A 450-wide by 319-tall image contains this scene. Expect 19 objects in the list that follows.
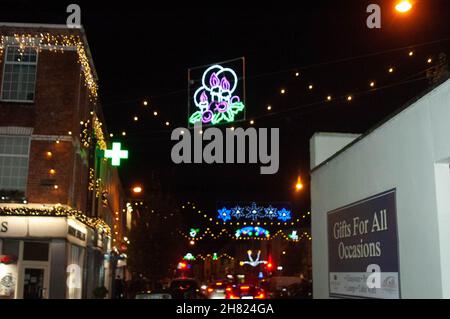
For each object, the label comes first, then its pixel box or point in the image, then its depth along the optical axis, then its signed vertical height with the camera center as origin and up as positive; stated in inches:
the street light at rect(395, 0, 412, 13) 316.2 +155.9
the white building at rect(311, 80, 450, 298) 286.0 +50.3
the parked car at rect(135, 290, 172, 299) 650.8 -7.5
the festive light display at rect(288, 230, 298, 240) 1876.1 +177.6
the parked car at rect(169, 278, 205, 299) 952.9 +1.1
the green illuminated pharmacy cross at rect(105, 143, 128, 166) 834.8 +194.6
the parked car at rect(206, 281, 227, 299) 1095.0 -2.1
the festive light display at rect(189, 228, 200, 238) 1726.1 +171.8
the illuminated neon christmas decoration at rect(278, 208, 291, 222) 1489.9 +193.1
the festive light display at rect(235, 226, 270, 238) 1562.5 +156.8
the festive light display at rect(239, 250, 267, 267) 2741.1 +137.8
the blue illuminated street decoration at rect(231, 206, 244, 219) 1467.8 +196.5
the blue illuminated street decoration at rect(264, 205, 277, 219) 1501.0 +200.5
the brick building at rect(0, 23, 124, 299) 800.3 +184.9
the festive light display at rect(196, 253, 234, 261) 2911.9 +168.6
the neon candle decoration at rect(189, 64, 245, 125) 668.7 +220.8
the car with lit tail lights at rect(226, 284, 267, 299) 1082.2 -3.8
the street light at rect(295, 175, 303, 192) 887.7 +162.2
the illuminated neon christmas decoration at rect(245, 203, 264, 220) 1476.3 +198.6
